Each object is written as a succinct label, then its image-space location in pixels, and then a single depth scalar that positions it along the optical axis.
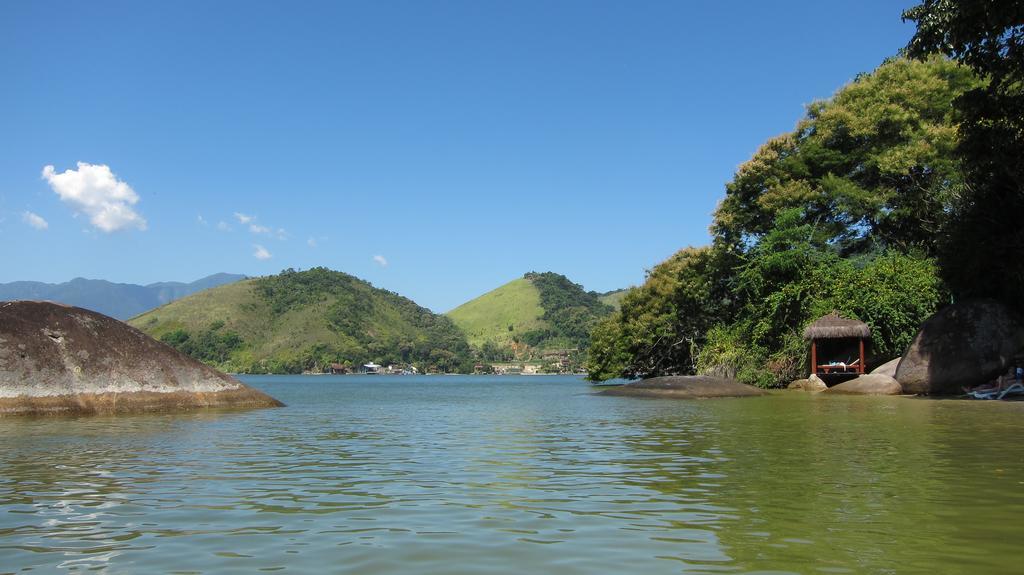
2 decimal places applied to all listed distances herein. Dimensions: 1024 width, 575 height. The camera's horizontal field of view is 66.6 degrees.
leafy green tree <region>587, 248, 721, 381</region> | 49.84
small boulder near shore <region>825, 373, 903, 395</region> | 30.79
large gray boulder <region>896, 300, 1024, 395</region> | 28.28
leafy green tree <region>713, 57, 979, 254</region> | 38.91
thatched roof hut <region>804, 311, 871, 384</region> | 36.50
